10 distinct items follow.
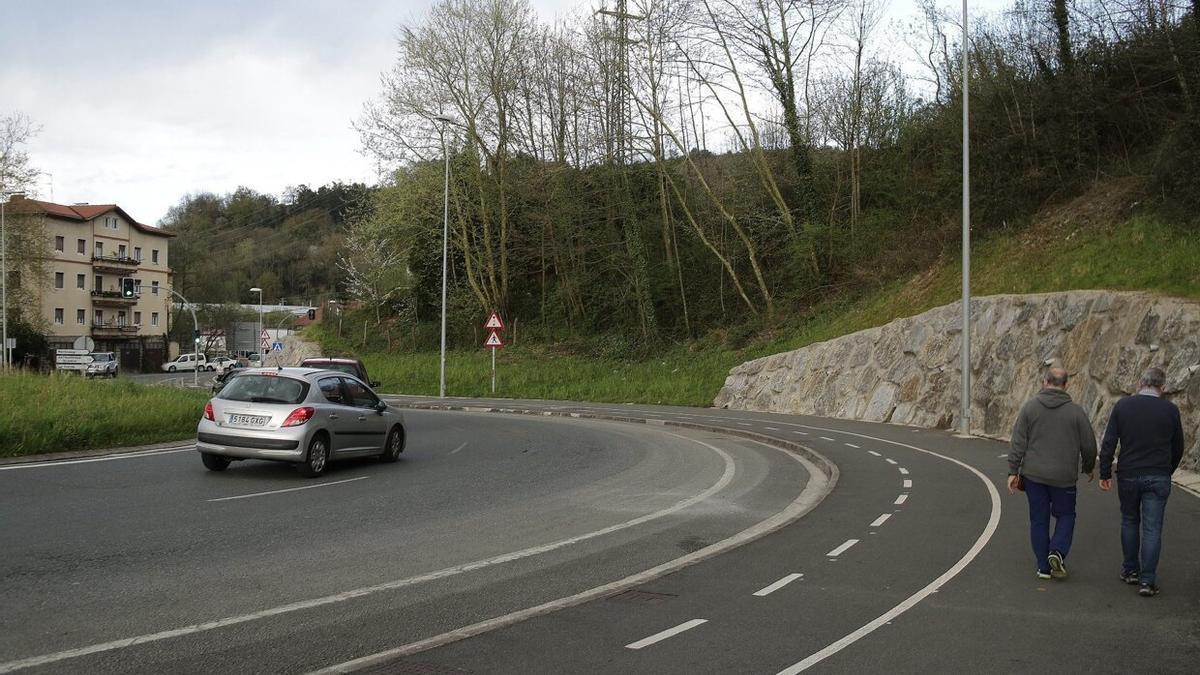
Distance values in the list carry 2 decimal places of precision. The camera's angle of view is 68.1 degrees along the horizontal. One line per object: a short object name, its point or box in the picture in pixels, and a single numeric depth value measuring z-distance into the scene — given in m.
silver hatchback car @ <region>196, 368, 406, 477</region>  12.38
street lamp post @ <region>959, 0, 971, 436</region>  19.84
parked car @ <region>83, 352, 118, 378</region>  54.89
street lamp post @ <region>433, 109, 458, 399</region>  36.64
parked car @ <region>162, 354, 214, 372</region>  75.19
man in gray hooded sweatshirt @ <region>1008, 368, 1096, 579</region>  7.08
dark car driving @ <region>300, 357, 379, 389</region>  20.91
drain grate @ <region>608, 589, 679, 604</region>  6.41
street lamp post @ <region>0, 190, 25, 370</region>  47.03
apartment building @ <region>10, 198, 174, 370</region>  76.69
